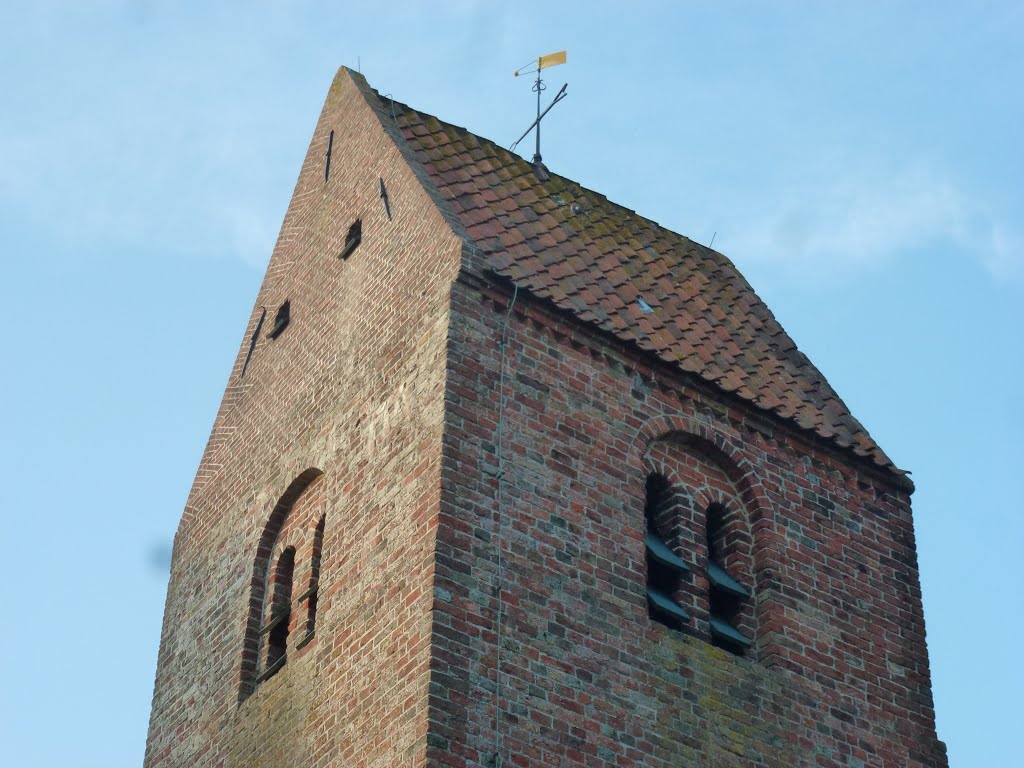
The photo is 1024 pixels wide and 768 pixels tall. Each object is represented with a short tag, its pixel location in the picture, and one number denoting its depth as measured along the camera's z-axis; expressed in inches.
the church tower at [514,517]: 597.0
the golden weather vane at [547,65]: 876.0
